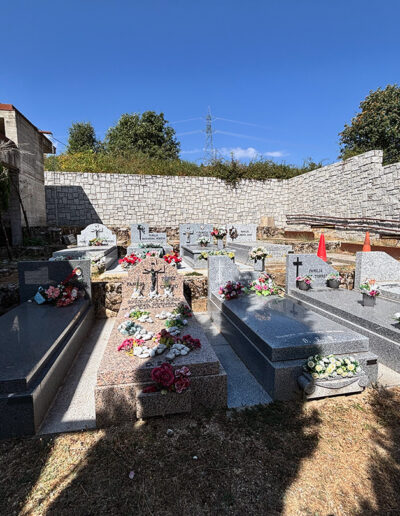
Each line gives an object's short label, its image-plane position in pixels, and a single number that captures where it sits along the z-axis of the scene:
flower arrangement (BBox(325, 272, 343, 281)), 6.29
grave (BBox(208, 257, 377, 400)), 3.27
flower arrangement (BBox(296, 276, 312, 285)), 6.17
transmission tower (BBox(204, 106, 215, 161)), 27.95
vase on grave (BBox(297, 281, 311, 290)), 6.18
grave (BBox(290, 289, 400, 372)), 4.00
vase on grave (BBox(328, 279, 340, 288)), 6.22
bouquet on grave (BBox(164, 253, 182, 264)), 6.81
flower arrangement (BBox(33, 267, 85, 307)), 5.20
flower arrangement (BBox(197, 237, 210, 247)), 11.07
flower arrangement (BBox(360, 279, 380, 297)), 4.86
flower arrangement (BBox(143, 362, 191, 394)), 2.81
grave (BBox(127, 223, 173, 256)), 12.25
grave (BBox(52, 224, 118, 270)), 8.45
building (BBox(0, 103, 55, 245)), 10.51
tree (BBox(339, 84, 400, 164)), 20.17
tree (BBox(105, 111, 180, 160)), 26.83
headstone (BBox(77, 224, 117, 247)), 11.62
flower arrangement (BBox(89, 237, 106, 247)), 11.38
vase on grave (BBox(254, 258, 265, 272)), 7.79
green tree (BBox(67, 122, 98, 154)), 29.25
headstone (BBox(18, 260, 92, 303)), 5.48
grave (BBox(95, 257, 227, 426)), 2.83
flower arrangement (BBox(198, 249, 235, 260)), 8.62
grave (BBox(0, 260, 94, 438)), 2.66
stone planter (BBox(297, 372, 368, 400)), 3.15
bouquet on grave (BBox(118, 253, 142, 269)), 7.52
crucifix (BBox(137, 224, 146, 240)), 12.48
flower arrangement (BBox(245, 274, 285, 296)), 5.77
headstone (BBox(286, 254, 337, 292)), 6.43
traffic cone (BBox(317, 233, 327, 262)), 8.71
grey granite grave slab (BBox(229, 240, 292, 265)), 10.33
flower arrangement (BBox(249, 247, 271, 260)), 7.54
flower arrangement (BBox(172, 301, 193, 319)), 4.52
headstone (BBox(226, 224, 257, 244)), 13.60
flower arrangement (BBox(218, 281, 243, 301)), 5.55
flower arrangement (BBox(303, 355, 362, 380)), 3.18
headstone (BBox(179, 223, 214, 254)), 12.57
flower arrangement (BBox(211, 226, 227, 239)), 10.95
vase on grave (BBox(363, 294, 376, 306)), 4.98
